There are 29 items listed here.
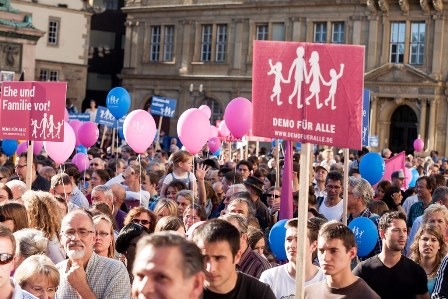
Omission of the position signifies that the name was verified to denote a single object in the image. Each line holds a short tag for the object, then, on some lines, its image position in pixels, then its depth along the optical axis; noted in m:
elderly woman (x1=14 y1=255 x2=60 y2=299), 7.23
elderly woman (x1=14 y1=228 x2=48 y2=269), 8.11
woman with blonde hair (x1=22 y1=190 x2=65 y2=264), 9.48
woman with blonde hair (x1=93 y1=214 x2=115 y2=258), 8.66
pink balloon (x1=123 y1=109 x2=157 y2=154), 16.56
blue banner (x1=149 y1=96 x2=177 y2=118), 29.78
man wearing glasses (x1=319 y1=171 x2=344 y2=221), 13.41
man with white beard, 7.37
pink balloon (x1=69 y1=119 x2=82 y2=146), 21.59
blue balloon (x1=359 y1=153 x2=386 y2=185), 18.34
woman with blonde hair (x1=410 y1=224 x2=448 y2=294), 9.59
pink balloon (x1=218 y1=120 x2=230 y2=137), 23.66
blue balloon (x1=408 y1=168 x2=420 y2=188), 21.88
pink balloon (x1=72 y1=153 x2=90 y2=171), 19.70
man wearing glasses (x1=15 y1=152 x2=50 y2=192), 15.33
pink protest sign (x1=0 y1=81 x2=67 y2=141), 12.84
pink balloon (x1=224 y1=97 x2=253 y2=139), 18.06
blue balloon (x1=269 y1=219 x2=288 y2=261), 9.95
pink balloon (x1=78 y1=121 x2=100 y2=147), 21.36
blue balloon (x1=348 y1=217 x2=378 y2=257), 10.91
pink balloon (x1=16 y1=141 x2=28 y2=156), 21.26
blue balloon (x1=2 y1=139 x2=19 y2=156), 22.66
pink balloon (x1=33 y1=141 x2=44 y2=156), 20.92
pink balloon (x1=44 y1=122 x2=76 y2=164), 16.22
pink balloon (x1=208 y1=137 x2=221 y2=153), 24.24
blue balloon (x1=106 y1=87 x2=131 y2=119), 23.67
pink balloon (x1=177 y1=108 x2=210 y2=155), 15.30
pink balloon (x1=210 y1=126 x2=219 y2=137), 24.31
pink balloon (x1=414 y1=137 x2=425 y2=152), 38.89
